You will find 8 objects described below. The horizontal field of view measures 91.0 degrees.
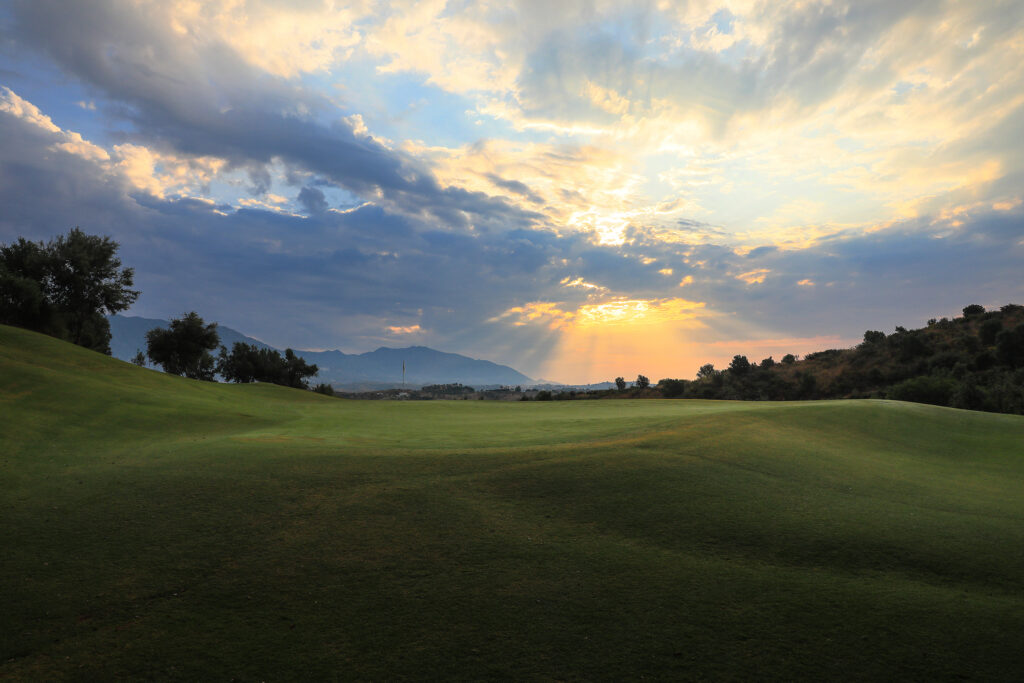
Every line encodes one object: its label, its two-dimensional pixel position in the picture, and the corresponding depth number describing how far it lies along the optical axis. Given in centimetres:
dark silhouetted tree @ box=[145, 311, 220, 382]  6506
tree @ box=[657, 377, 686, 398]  6878
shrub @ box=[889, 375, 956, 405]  4353
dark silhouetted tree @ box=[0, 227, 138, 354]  4488
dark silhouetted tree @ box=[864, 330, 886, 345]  7111
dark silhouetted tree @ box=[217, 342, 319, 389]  8519
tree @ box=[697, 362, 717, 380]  7380
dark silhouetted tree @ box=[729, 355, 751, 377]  7312
